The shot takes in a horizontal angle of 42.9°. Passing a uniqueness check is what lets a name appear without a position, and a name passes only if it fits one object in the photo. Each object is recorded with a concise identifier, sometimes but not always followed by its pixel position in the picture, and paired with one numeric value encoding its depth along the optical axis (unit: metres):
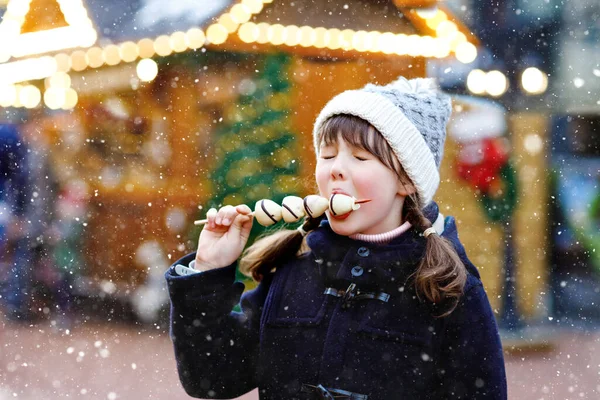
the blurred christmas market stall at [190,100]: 6.98
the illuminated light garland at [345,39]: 6.77
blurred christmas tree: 7.32
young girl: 2.00
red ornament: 7.75
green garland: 7.76
